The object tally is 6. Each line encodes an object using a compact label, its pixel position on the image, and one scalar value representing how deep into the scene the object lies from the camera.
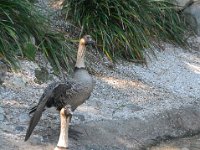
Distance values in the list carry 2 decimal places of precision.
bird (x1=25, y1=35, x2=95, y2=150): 11.56
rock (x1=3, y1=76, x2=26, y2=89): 13.94
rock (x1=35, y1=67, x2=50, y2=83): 14.68
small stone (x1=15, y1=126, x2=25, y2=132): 12.07
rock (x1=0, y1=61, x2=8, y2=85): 14.03
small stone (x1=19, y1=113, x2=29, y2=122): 12.58
